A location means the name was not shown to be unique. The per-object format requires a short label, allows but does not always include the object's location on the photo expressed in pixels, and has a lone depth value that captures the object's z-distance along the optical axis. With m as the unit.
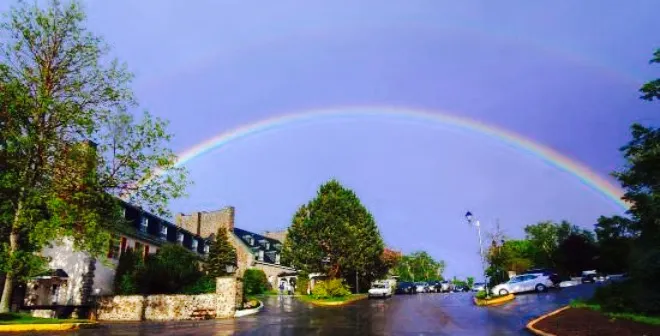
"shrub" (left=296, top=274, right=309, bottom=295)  55.66
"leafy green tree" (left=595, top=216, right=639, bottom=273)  42.33
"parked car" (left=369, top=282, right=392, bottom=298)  45.91
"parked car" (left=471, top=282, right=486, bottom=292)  64.36
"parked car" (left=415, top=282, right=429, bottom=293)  65.88
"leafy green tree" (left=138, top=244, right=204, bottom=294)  34.12
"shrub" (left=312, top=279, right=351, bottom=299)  45.75
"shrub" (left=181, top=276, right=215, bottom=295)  33.06
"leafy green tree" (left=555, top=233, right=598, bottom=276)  55.56
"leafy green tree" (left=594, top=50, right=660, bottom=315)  18.73
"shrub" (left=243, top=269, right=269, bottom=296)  58.60
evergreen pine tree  51.50
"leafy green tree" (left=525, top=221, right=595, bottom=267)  79.56
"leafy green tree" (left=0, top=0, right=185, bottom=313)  24.17
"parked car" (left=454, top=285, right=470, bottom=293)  78.84
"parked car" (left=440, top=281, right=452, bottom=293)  71.81
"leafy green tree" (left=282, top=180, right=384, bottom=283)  54.72
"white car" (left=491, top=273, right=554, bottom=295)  39.00
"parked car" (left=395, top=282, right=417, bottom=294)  62.66
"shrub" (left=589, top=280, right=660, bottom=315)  18.61
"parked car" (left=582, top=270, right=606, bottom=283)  46.75
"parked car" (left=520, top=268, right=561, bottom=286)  41.19
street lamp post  36.78
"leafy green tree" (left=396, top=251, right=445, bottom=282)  122.19
